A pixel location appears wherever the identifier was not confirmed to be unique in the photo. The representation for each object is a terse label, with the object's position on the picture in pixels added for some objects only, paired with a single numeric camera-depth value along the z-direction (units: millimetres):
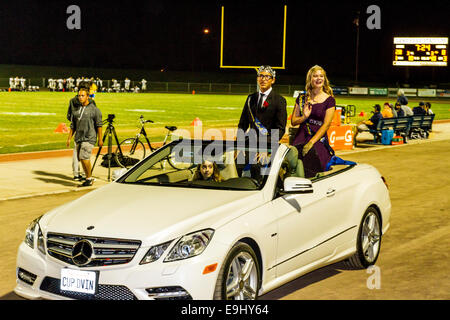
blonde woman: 8766
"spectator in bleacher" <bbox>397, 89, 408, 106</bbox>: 26362
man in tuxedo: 9094
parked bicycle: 15953
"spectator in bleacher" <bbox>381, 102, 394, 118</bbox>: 24172
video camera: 15002
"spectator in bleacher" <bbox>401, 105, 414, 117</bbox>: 25562
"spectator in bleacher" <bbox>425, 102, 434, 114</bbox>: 27719
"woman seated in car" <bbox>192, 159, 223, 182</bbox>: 6922
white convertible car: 5305
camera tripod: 14718
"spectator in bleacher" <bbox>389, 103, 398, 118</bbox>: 24638
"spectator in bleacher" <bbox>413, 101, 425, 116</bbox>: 27188
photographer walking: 13375
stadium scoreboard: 73500
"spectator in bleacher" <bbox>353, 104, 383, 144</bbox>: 23359
